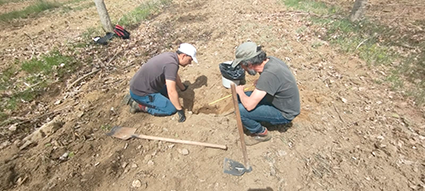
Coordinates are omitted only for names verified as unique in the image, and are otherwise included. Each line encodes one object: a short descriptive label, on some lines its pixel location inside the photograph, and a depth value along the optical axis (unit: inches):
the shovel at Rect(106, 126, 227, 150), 121.7
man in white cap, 129.0
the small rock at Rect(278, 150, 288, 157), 119.5
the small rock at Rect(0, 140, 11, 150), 132.7
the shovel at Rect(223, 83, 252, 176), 107.0
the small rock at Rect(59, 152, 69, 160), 123.5
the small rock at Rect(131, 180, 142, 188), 106.1
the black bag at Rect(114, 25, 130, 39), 265.6
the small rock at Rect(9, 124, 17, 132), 144.6
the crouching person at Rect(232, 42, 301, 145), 105.6
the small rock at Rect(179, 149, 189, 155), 121.7
